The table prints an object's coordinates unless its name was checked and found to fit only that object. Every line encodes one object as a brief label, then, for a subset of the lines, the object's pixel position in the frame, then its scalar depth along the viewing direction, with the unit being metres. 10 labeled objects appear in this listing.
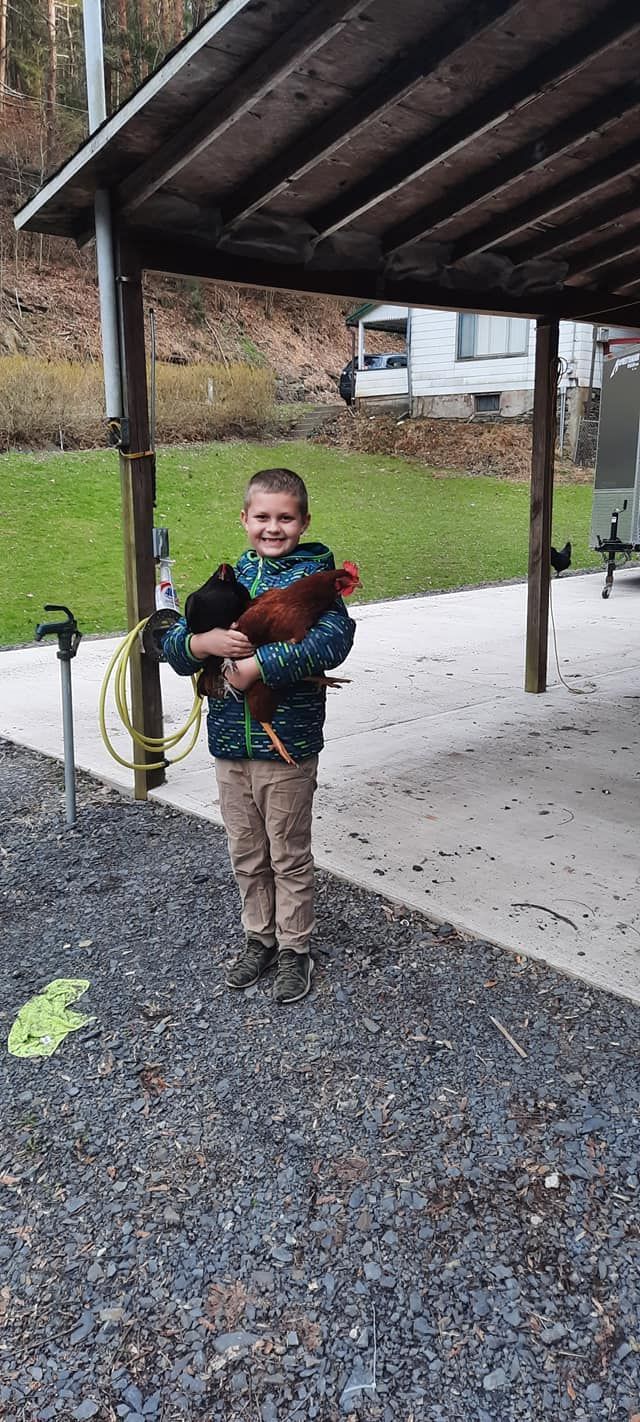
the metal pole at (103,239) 3.68
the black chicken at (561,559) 5.82
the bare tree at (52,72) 28.69
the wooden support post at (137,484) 3.82
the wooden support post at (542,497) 5.54
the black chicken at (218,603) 2.42
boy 2.40
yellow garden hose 3.91
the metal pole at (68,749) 3.87
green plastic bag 2.49
